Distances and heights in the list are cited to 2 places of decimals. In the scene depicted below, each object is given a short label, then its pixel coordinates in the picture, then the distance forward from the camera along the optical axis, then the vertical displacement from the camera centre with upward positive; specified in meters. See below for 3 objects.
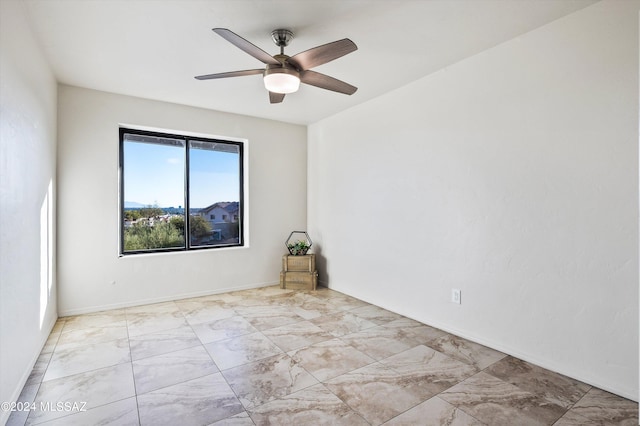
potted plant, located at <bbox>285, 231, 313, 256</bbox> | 4.68 -0.52
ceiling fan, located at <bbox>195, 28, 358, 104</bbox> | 2.04 +1.01
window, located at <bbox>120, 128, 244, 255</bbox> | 3.95 +0.26
